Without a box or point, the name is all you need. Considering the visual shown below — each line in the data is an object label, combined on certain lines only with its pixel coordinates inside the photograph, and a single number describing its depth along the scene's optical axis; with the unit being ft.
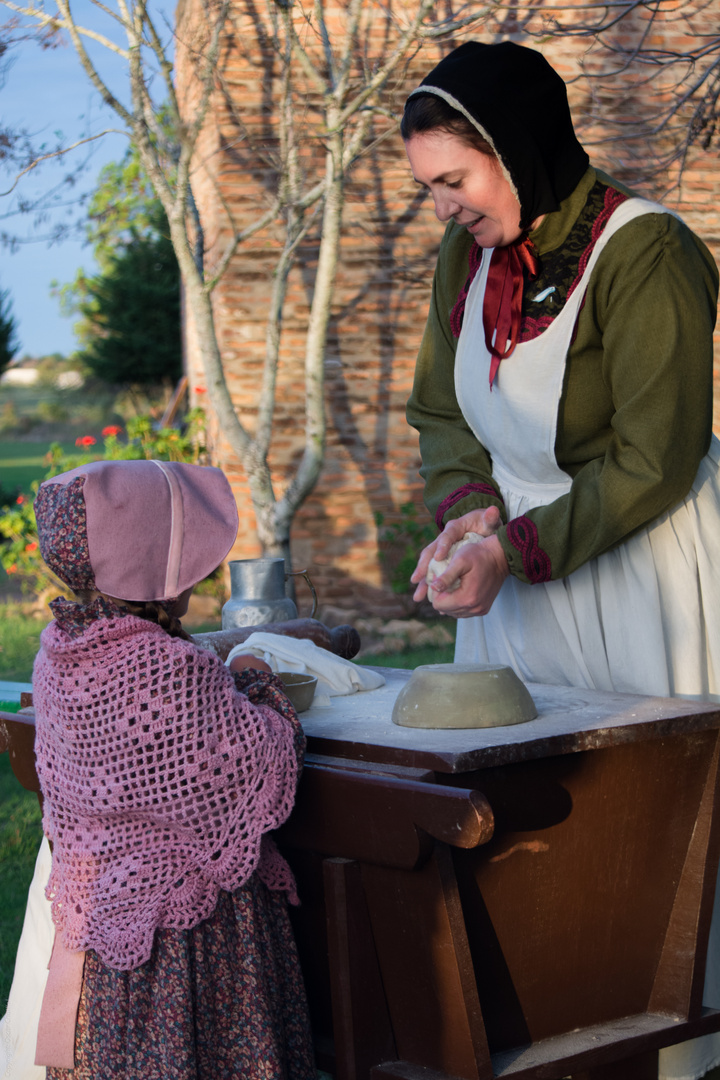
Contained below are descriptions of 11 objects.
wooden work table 5.37
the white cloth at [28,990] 7.47
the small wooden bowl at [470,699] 5.91
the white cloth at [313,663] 7.29
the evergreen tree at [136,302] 59.21
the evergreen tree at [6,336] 73.10
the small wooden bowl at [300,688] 6.75
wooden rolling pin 7.86
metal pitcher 10.28
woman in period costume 6.57
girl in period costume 6.00
